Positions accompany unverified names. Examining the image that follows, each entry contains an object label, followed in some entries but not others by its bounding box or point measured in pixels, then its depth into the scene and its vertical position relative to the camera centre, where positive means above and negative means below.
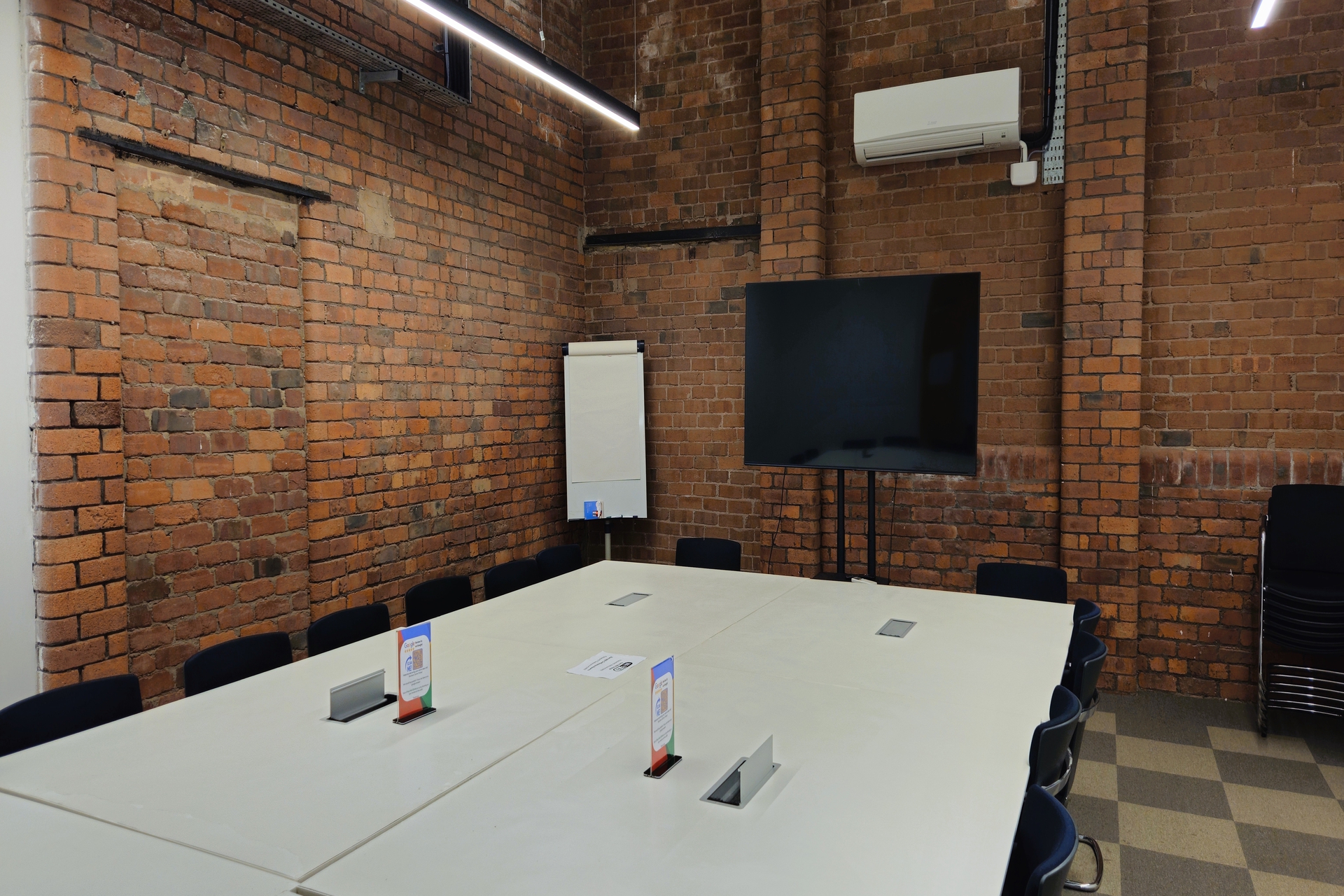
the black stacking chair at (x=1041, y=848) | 1.51 -0.87
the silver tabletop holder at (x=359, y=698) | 2.34 -0.84
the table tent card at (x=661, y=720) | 1.97 -0.75
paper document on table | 2.74 -0.88
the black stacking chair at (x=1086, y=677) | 2.83 -0.94
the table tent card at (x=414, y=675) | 2.32 -0.76
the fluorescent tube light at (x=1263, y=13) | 3.56 +1.69
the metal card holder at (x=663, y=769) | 1.97 -0.87
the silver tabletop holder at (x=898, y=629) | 3.28 -0.90
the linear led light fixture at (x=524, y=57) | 3.42 +1.66
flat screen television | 4.46 +0.17
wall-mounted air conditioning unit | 5.02 +1.76
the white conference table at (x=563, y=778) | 1.58 -0.88
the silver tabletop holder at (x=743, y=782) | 1.85 -0.85
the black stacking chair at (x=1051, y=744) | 2.09 -0.87
